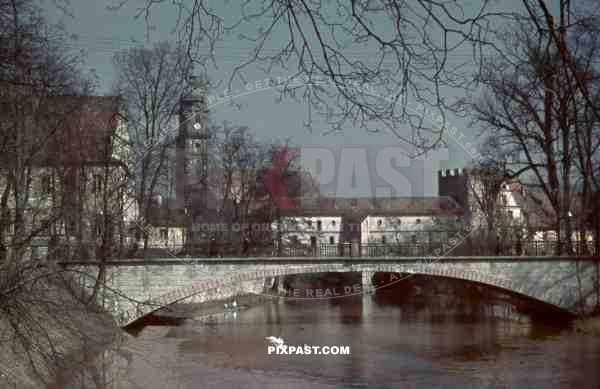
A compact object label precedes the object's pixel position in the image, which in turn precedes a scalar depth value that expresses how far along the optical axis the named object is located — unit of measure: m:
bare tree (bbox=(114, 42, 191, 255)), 22.98
